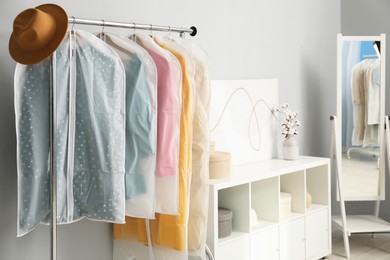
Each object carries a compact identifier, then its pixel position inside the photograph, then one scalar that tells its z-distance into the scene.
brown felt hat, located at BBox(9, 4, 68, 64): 1.86
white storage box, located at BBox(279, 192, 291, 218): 3.34
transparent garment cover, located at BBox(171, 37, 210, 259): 2.49
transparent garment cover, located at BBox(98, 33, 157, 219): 2.24
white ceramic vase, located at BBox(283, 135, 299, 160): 3.64
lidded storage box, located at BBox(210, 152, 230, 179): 2.88
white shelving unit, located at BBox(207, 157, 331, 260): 2.91
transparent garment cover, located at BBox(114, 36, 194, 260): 2.38
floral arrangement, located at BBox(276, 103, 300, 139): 3.67
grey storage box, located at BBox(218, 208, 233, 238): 2.90
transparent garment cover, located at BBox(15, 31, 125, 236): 2.03
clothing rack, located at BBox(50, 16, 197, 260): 1.98
